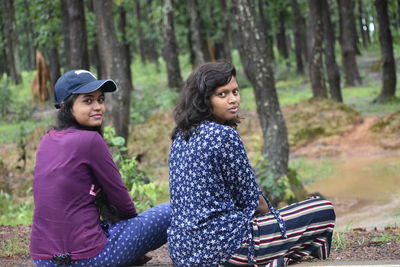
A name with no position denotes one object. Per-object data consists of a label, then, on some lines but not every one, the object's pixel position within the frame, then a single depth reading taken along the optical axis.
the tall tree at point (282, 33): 37.88
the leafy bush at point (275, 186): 9.92
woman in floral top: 4.11
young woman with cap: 4.29
